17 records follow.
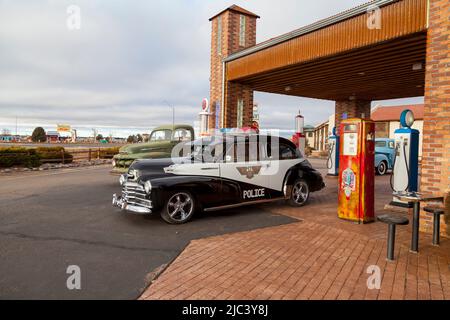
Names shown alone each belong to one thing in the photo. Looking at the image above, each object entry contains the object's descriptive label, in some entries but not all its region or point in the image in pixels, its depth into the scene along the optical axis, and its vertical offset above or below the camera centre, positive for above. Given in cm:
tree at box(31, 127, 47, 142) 8806 +258
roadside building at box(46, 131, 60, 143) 10634 +288
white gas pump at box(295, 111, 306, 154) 1241 +57
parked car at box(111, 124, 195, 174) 1107 -5
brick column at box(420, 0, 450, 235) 536 +62
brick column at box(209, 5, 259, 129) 1173 +333
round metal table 453 -90
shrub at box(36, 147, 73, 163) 1884 -62
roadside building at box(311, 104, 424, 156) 3609 +266
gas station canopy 705 +241
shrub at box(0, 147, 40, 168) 1602 -66
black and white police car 608 -69
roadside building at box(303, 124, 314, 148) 5005 +186
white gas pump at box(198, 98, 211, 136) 1250 +110
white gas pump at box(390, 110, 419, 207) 758 -27
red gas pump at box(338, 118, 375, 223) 629 -48
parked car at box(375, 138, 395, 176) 1592 -56
